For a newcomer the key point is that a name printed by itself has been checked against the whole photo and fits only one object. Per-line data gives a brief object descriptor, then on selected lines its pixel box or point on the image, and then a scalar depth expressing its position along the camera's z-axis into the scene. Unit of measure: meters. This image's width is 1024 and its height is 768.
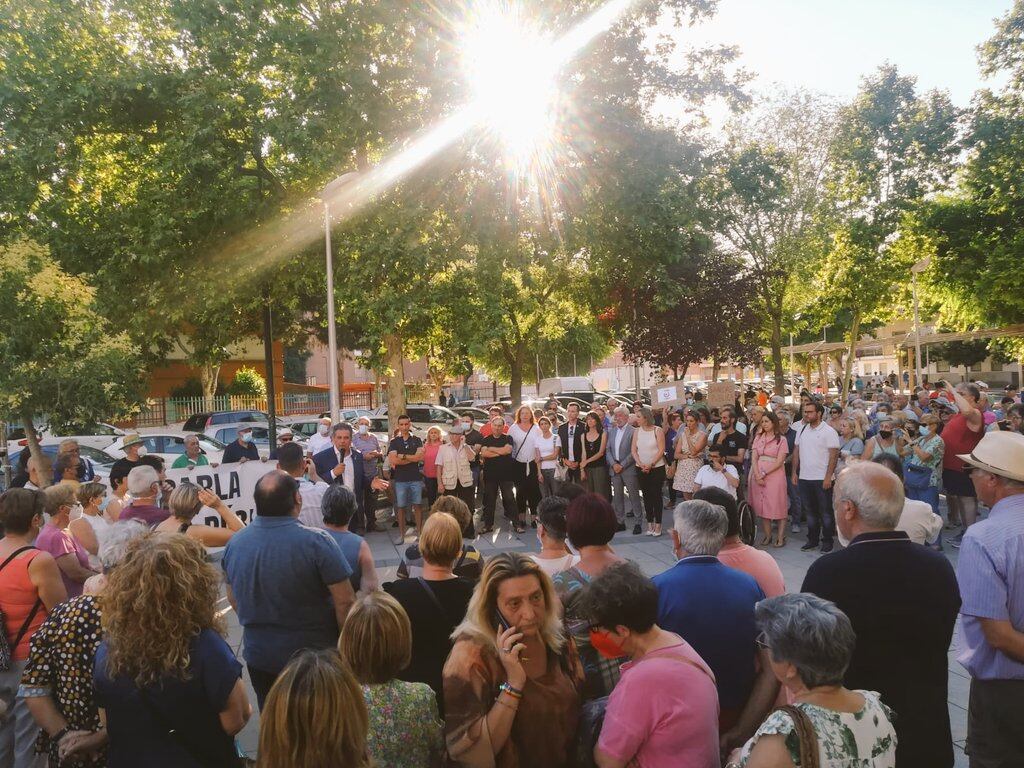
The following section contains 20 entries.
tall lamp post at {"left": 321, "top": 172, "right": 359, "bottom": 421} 13.69
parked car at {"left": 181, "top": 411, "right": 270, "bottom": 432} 25.45
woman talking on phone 2.55
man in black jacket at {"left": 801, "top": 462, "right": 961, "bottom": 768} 2.92
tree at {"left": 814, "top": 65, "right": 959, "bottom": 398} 28.45
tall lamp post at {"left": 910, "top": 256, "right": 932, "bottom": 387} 25.75
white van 42.19
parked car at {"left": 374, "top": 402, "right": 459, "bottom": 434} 24.38
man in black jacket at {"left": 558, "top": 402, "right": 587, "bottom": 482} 12.03
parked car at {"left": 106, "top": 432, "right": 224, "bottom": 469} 16.81
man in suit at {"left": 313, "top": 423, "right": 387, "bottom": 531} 10.52
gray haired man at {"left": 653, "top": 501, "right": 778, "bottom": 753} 3.11
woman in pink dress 9.90
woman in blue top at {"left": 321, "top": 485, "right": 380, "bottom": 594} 4.43
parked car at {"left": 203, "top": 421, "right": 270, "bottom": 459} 19.45
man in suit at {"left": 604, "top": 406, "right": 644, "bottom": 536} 11.75
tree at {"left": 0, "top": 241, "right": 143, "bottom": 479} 12.27
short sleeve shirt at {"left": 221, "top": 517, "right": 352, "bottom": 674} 3.86
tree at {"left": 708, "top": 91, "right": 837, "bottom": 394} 29.66
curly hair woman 2.62
